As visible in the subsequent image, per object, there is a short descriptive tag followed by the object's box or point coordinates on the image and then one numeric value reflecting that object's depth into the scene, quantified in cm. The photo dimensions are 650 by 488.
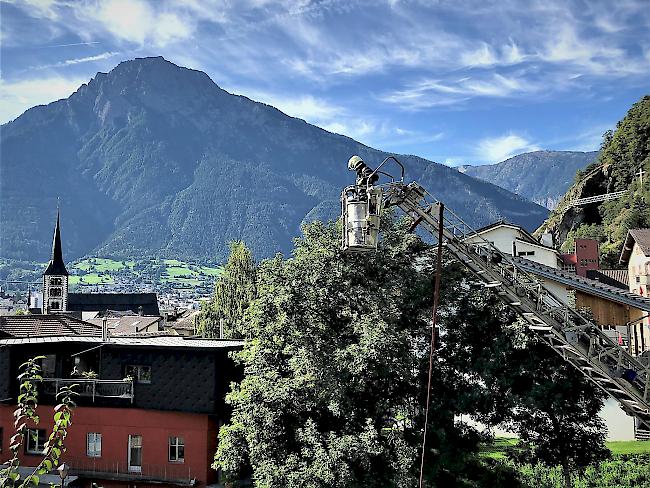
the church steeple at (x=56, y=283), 13675
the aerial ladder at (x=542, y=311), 1761
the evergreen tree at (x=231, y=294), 6925
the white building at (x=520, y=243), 5238
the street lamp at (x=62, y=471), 552
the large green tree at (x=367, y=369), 2156
